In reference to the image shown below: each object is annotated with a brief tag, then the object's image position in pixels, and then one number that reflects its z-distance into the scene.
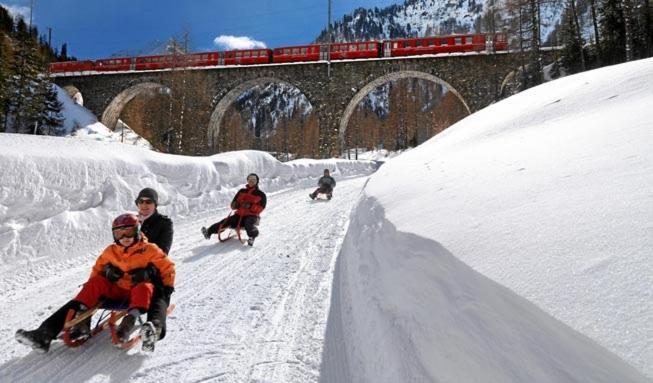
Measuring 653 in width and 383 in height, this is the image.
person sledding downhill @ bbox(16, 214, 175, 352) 2.42
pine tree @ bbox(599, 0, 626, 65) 19.98
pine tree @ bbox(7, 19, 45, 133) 27.31
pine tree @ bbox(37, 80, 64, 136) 28.95
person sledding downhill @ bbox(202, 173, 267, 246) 5.68
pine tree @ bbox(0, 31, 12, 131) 24.62
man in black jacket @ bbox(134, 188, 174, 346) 3.62
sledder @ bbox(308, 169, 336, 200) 10.66
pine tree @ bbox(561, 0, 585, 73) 20.19
